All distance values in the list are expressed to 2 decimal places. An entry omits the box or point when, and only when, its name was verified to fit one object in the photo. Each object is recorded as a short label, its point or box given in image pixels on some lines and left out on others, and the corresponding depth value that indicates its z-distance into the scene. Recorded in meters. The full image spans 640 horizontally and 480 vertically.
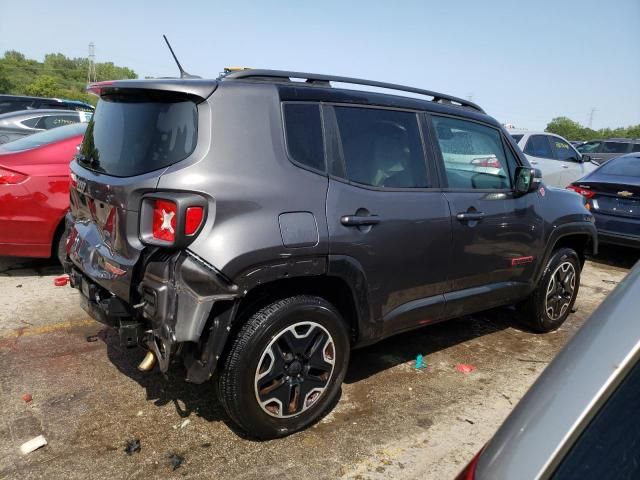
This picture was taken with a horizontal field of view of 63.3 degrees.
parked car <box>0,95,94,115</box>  11.95
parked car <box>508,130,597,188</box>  10.52
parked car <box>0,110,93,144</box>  8.57
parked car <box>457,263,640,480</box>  0.98
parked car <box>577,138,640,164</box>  19.47
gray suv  2.52
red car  4.77
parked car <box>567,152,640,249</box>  7.00
